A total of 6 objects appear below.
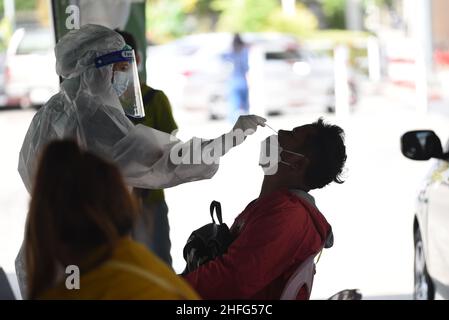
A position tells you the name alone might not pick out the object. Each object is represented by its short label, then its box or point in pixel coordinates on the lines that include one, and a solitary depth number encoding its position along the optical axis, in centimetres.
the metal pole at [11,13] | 3781
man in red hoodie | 471
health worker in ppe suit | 521
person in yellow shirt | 301
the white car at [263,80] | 2595
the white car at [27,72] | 2853
